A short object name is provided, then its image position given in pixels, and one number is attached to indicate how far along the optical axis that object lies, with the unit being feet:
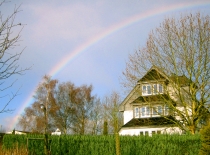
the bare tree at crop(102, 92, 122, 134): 130.43
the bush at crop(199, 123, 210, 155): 40.05
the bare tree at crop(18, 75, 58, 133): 138.51
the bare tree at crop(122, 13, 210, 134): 75.41
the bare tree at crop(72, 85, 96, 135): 162.91
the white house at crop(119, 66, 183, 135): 80.59
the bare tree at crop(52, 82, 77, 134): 159.02
